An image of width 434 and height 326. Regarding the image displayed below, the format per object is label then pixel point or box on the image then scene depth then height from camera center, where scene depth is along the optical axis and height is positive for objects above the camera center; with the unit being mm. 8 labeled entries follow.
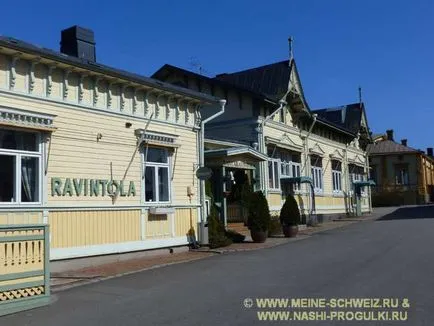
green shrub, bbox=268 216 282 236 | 23219 -491
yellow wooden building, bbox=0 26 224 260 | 12766 +1918
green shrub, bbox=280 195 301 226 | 22750 +123
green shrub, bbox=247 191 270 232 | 20478 +113
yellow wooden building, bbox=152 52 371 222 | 23938 +4081
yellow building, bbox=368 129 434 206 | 72312 +5408
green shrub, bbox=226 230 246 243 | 20959 -728
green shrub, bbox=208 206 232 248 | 18406 -502
